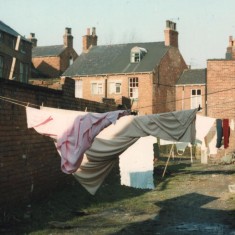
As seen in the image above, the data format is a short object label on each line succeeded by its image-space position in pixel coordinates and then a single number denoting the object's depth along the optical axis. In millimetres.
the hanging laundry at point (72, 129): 6969
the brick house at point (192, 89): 37219
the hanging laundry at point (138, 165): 14734
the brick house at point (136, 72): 36719
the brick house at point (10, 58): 33822
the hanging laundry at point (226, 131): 16297
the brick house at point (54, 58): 49156
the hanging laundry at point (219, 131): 16312
